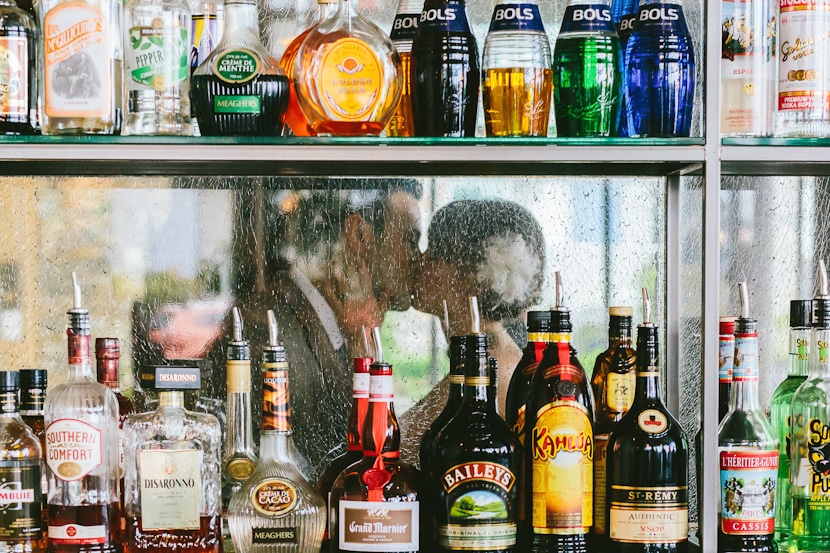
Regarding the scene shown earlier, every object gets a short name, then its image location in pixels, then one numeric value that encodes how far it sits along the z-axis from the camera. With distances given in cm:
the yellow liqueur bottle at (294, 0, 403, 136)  190
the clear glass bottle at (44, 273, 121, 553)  186
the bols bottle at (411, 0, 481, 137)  192
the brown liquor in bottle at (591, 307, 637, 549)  197
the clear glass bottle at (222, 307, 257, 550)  197
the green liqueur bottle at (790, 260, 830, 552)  194
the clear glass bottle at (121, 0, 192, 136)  190
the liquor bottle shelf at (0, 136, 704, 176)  184
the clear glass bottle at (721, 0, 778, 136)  194
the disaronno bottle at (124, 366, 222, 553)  187
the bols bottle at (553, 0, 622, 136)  193
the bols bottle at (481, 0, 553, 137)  193
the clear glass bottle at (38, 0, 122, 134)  188
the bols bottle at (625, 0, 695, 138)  192
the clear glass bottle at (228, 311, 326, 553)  188
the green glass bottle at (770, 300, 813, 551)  197
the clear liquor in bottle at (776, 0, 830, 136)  193
